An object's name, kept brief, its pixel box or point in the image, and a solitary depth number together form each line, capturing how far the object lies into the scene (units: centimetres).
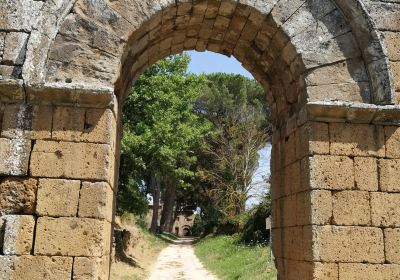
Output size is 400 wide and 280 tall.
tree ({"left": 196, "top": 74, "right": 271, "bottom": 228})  2331
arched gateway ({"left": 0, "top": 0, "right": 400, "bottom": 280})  477
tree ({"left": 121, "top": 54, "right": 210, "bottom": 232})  1444
